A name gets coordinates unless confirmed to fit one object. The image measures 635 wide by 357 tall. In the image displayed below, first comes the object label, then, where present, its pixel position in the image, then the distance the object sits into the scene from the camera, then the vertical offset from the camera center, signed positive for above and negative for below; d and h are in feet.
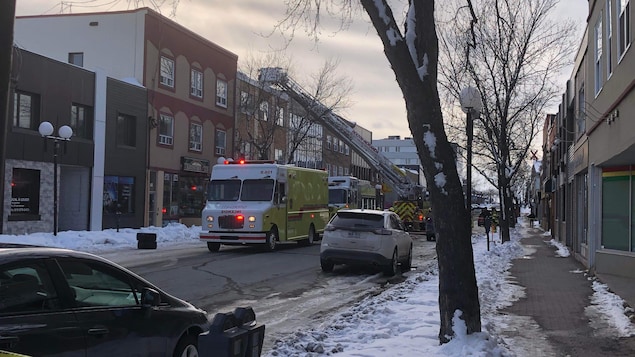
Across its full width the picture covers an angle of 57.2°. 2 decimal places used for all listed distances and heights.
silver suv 46.62 -3.45
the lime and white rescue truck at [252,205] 61.67 -0.92
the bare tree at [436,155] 20.83 +1.64
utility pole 21.74 +5.01
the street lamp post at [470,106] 38.75 +6.33
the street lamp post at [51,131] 64.03 +6.67
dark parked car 12.41 -2.81
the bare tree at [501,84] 76.59 +16.28
